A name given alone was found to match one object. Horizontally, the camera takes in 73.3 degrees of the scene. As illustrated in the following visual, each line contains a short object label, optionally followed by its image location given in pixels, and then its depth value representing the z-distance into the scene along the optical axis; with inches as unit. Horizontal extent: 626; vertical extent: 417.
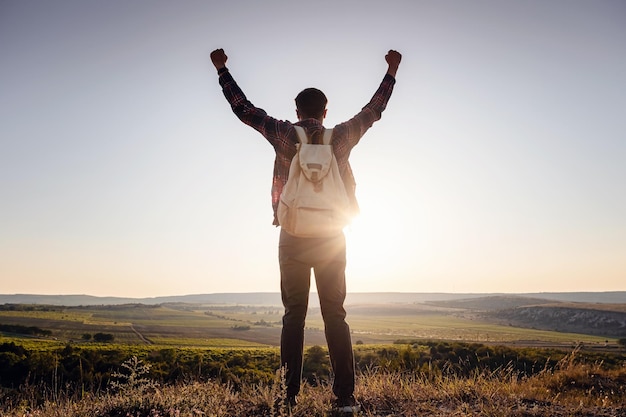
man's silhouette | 125.6
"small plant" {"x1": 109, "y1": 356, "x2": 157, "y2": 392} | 130.7
